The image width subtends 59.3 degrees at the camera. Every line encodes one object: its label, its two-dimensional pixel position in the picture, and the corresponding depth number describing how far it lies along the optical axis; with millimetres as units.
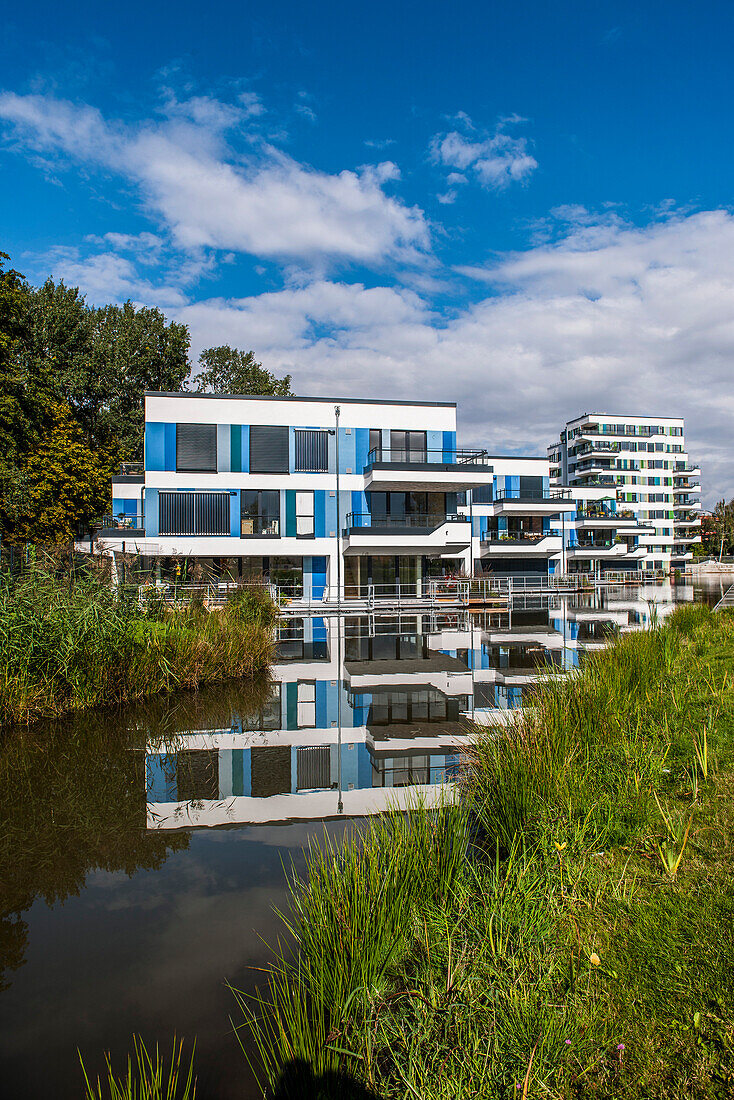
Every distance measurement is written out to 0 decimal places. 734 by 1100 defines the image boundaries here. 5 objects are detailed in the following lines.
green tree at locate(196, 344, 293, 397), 49938
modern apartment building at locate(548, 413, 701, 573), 70562
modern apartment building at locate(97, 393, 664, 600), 28422
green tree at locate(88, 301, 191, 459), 41031
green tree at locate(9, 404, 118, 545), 34750
